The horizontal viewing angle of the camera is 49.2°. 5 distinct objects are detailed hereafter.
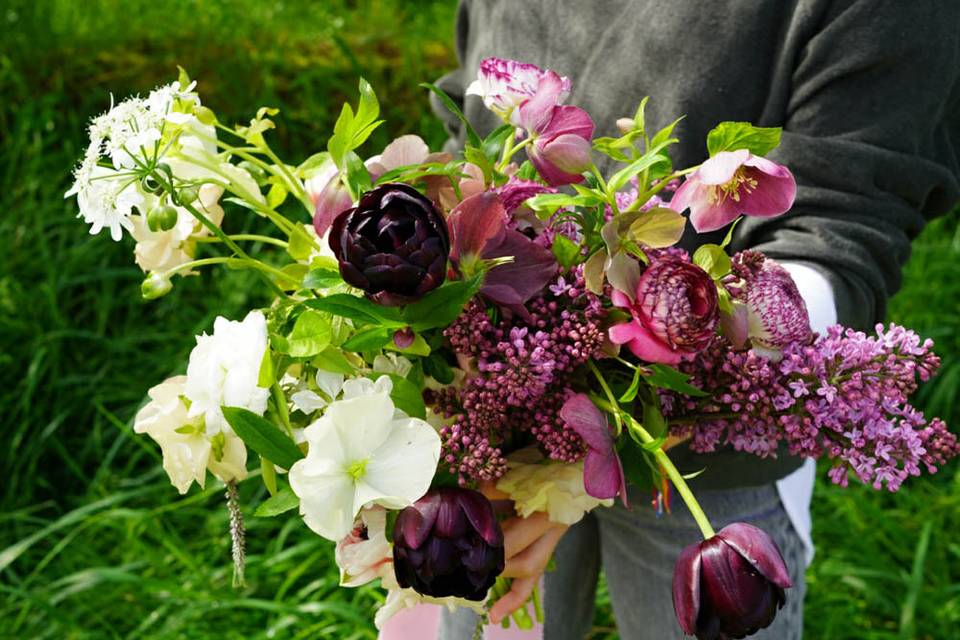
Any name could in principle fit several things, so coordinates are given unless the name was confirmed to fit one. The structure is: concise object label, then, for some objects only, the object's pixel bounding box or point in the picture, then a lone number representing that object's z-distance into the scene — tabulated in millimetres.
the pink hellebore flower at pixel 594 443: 611
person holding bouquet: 816
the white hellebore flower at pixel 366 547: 649
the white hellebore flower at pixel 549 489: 706
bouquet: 573
